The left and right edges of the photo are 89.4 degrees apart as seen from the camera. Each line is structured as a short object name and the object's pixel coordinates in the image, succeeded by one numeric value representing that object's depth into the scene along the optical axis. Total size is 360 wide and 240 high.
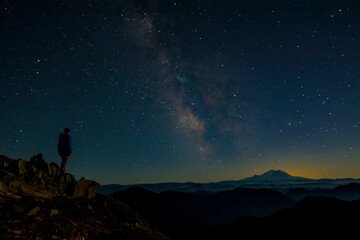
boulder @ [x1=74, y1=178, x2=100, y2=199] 10.28
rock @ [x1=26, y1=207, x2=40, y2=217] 5.76
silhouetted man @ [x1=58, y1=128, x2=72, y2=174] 10.57
